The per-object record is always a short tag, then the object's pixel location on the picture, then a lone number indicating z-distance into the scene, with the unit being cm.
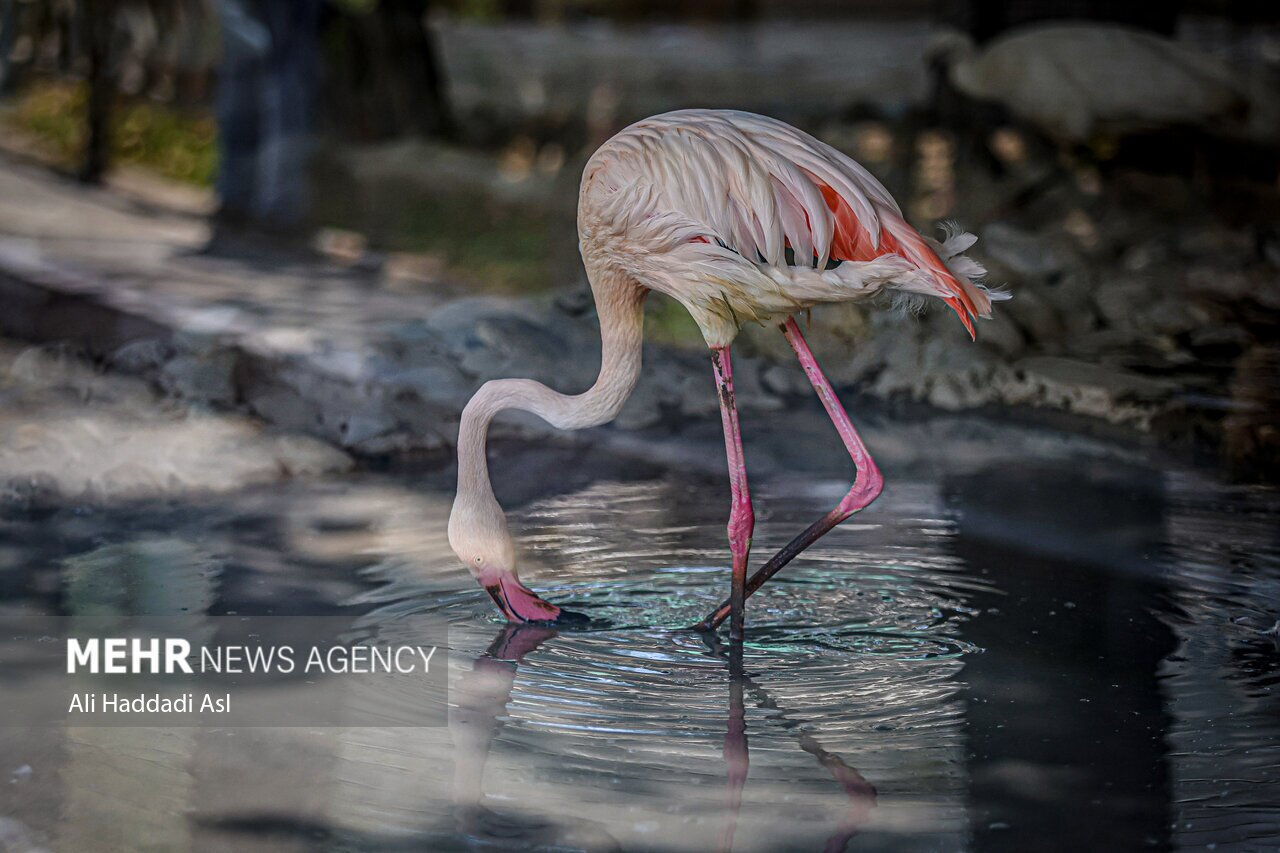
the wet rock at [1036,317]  871
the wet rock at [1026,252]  939
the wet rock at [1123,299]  902
